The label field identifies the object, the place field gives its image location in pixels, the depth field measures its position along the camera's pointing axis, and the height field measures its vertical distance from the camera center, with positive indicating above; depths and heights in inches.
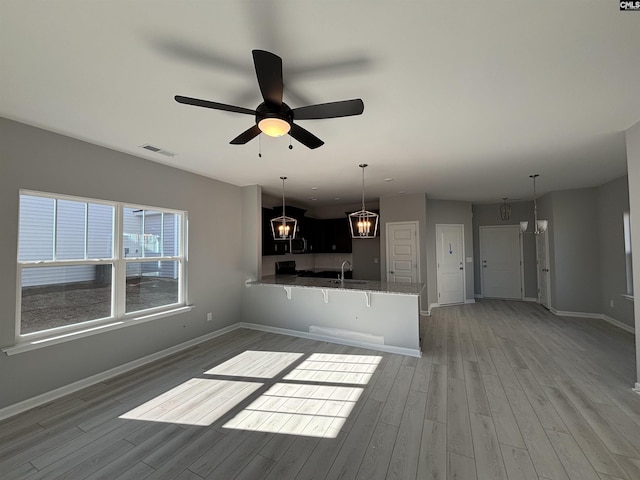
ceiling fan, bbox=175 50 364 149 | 57.6 +35.9
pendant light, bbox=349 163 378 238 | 138.3 +13.6
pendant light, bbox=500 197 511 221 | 193.9 +26.8
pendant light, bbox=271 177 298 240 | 156.1 +13.4
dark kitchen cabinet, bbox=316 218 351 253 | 283.0 +14.7
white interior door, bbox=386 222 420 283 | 227.6 -3.1
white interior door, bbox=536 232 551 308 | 233.6 -19.2
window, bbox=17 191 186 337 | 101.7 -5.4
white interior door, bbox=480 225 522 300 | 272.5 -15.1
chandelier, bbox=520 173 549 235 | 169.9 +14.8
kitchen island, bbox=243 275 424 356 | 146.4 -39.0
